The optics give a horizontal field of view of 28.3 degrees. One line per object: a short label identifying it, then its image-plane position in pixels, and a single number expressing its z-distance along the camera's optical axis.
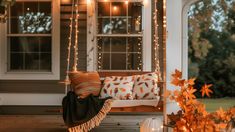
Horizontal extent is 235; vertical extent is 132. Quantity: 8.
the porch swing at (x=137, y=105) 5.88
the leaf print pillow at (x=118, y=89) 6.41
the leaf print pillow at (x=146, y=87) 6.33
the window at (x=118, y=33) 8.08
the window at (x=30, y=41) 8.12
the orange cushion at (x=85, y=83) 6.18
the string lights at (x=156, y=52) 7.03
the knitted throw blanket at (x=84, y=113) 5.65
